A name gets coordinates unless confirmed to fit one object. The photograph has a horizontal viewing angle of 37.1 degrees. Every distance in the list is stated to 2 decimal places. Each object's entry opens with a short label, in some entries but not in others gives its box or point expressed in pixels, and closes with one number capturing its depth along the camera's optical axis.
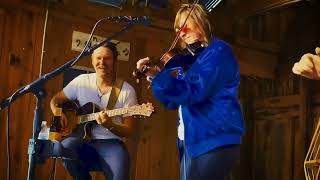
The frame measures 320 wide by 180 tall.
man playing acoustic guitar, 2.96
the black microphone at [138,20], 2.28
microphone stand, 2.26
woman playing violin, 1.87
